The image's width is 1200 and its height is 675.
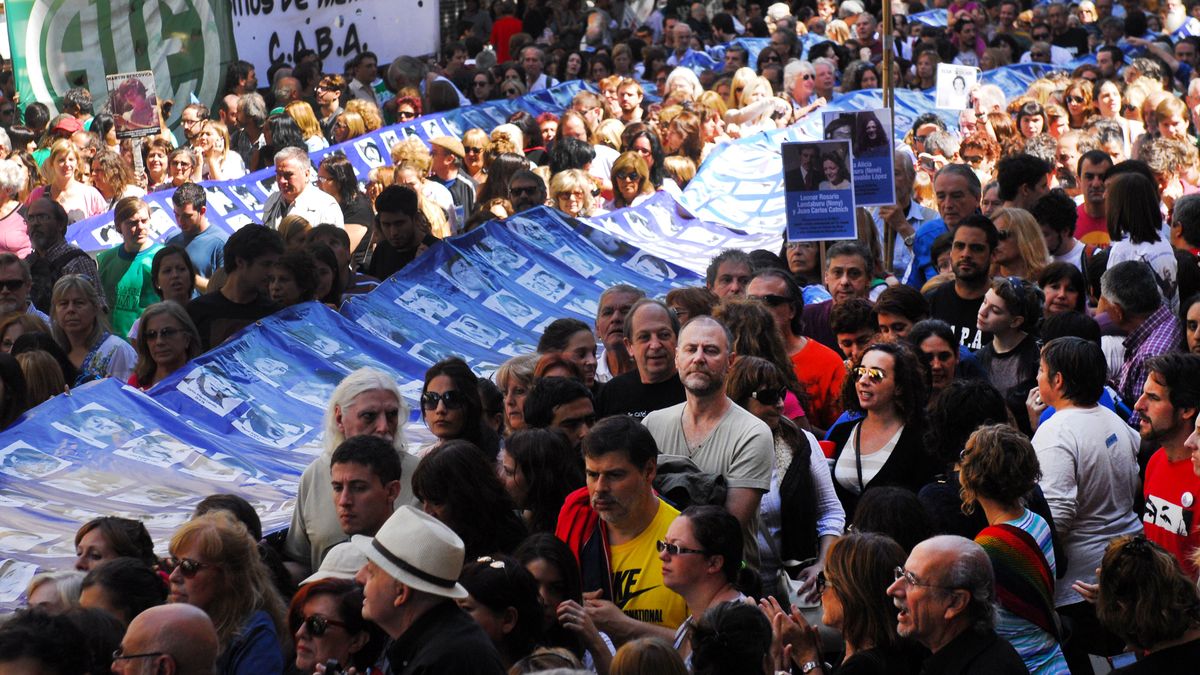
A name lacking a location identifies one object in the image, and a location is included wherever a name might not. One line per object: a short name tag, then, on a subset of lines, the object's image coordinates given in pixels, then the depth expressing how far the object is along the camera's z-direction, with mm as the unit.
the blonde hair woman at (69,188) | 13805
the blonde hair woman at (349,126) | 16438
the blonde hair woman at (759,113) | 18578
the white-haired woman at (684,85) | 19266
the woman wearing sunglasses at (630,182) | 14242
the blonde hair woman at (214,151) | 15242
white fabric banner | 20547
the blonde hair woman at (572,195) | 13391
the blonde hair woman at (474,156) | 15102
